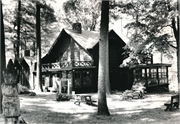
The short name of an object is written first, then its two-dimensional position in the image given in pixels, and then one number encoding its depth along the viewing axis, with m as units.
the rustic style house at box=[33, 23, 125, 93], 24.08
